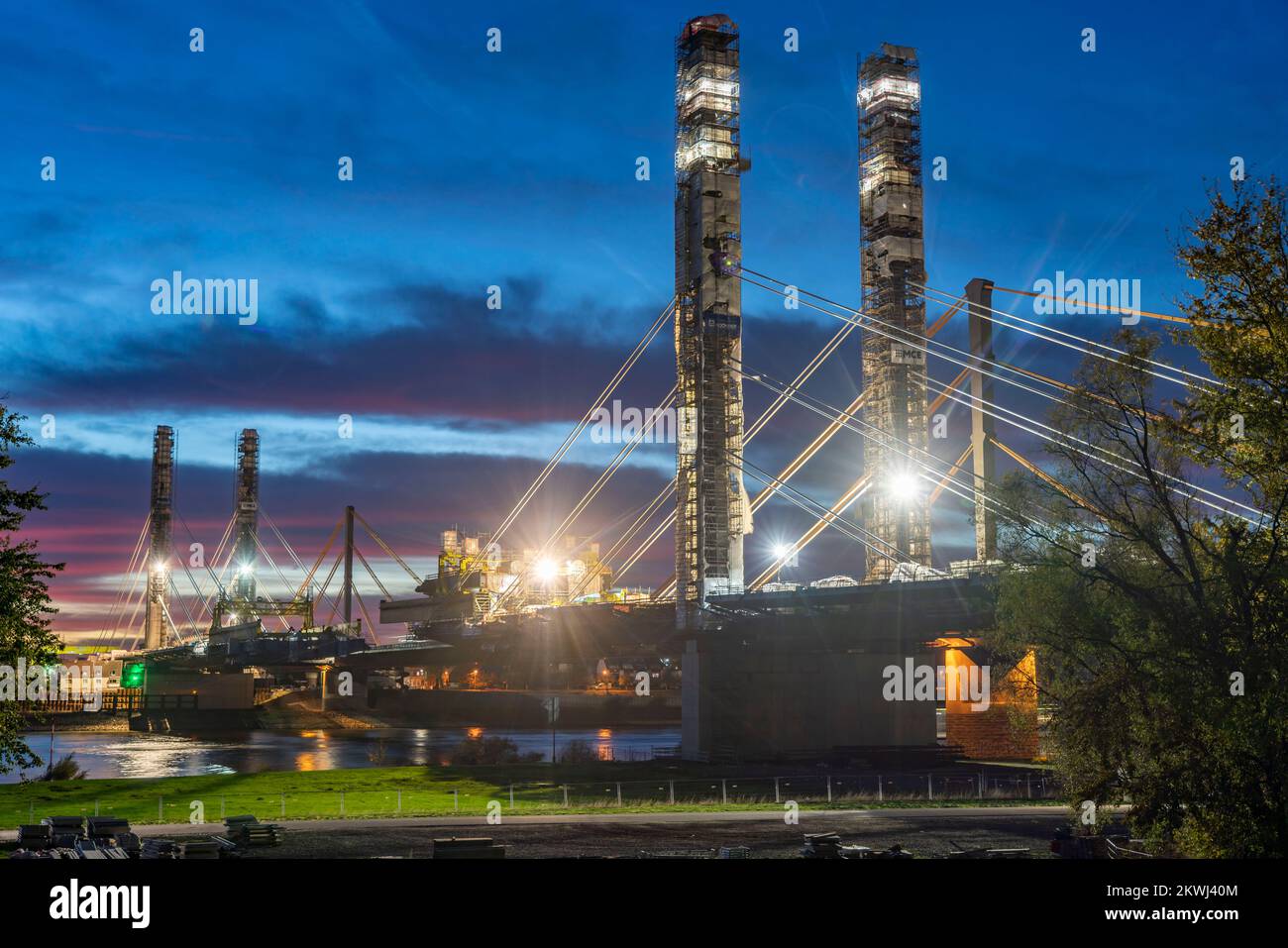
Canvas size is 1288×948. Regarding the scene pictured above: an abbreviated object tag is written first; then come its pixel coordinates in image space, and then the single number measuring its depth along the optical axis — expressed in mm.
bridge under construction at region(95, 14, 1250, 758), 81375
